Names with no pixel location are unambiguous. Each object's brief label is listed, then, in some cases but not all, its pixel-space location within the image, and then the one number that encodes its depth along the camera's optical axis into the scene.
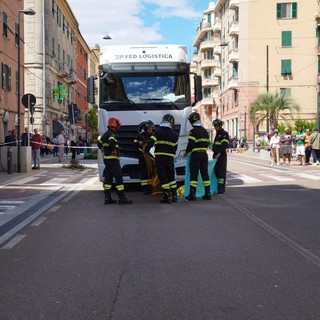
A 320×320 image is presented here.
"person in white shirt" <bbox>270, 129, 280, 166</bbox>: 18.67
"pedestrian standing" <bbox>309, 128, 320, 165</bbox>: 17.95
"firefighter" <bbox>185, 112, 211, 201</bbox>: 8.71
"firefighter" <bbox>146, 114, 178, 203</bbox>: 8.44
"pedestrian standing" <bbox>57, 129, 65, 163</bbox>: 19.56
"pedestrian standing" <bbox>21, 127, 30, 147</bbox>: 16.89
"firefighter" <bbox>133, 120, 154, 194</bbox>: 9.19
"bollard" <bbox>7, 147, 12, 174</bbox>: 14.22
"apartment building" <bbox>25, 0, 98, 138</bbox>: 33.57
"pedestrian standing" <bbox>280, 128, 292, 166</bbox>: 19.02
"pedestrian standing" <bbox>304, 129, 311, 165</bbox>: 19.25
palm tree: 35.65
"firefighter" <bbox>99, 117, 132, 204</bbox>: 8.32
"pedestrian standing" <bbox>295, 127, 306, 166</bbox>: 19.05
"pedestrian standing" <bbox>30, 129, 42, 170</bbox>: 16.39
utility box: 14.88
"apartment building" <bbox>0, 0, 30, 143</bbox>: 21.43
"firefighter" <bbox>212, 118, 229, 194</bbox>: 9.50
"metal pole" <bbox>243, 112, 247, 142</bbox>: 40.20
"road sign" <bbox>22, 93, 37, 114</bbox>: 15.16
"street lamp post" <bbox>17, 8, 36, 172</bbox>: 14.71
